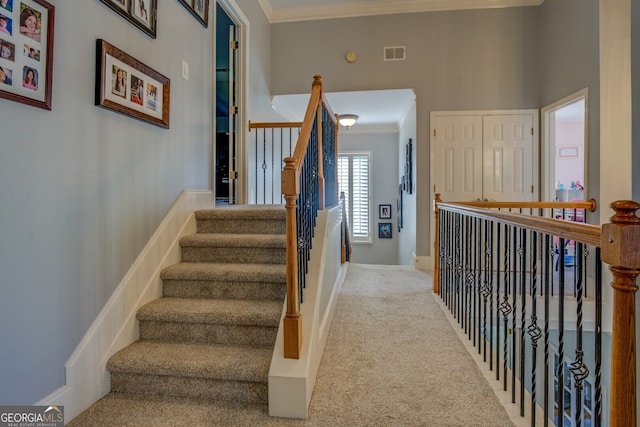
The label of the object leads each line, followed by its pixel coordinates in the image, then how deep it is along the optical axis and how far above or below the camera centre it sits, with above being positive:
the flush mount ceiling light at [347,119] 5.82 +1.58
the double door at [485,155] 4.48 +0.75
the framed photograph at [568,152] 7.14 +1.25
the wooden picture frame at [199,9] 2.79 +1.70
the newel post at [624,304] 0.87 -0.24
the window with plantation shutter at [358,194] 7.88 +0.42
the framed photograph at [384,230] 7.77 -0.39
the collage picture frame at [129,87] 1.88 +0.76
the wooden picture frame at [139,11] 2.01 +1.23
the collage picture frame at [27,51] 1.37 +0.67
